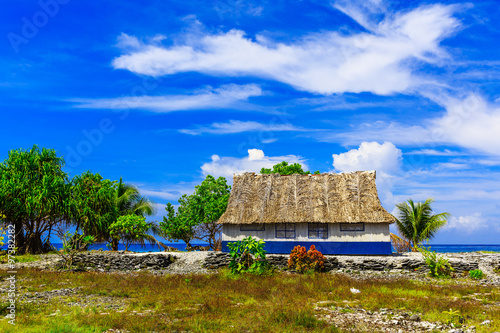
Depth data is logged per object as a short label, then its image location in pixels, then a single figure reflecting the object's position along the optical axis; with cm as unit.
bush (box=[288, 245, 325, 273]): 2070
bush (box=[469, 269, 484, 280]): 1966
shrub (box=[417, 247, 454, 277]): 2005
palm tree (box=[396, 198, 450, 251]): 3278
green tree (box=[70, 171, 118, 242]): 3206
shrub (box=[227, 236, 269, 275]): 1972
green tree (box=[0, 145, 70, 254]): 2864
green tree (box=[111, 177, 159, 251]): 3594
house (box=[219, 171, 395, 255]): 2653
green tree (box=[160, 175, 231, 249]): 3497
